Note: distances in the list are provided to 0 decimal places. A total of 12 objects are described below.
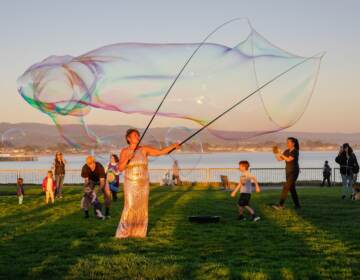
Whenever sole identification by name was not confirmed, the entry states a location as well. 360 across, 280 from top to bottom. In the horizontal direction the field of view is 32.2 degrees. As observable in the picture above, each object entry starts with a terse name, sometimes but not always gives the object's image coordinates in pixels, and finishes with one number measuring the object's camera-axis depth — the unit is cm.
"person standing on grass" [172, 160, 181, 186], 3648
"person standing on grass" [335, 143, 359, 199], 2292
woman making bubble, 1215
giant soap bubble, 1392
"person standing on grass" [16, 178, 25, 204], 2223
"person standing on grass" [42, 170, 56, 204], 2208
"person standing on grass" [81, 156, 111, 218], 1639
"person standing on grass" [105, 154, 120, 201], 2118
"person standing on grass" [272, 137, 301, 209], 1809
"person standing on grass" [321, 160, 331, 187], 3422
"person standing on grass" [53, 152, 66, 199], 2531
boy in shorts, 1555
